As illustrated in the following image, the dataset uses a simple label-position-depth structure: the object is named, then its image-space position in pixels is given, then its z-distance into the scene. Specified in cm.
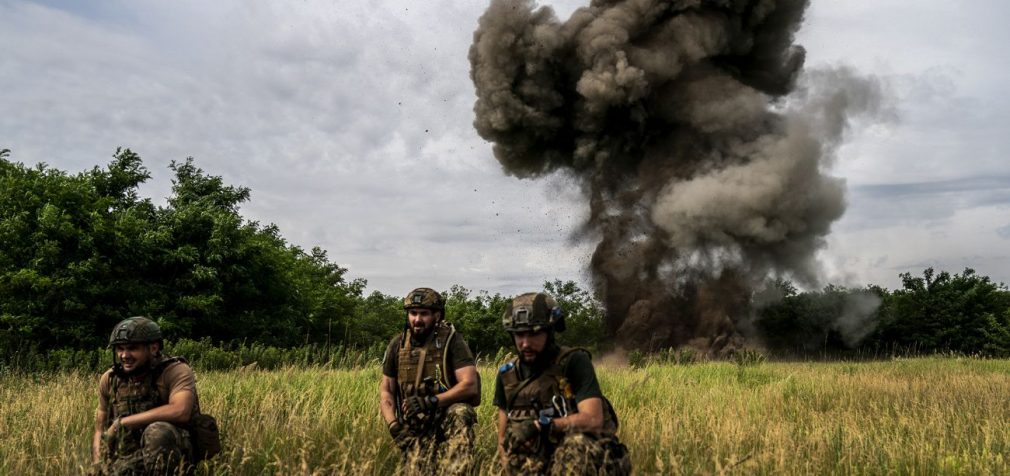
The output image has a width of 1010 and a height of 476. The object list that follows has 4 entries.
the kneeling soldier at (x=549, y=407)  371
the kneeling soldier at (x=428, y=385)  454
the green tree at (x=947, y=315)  3566
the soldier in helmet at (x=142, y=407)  412
